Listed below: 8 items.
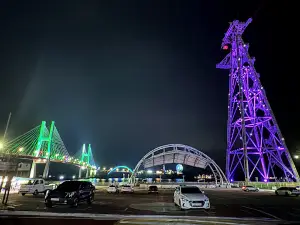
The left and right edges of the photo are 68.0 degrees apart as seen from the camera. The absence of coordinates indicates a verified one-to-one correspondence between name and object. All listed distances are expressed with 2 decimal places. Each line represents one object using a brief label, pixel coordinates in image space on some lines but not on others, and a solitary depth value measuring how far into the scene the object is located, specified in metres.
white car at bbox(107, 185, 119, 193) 29.48
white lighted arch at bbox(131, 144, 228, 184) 45.34
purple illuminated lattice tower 43.44
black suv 13.48
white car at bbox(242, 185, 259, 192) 34.74
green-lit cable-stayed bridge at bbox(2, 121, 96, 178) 73.00
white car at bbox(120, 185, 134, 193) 29.99
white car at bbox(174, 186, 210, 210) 12.50
